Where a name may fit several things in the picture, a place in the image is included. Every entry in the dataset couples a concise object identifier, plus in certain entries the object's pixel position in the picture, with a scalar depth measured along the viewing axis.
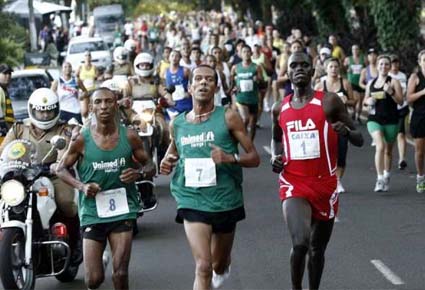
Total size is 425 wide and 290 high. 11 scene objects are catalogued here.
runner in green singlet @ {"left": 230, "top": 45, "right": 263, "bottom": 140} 22.38
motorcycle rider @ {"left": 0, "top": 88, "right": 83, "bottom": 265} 10.64
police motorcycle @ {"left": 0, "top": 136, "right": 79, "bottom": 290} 9.85
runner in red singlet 9.34
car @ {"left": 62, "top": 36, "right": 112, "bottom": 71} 45.50
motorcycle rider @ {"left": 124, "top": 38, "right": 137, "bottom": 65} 24.56
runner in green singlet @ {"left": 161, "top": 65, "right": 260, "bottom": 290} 8.95
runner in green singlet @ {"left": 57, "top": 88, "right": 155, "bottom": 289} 9.02
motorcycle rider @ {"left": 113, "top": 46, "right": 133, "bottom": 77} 20.95
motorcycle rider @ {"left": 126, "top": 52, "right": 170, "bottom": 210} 17.50
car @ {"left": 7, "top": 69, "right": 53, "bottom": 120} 23.67
